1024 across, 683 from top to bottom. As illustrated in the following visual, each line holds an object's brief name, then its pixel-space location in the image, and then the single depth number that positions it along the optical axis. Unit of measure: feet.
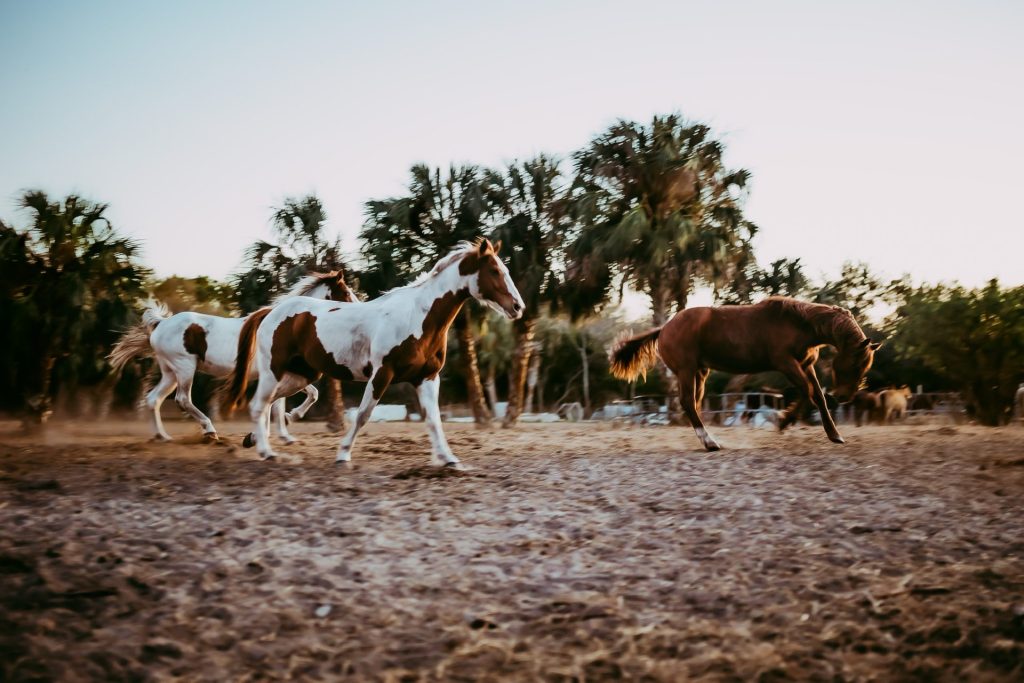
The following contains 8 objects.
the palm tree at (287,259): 62.39
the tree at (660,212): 64.28
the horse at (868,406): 69.56
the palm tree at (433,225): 62.49
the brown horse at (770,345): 31.53
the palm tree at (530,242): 63.93
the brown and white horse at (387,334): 24.71
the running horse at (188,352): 36.65
